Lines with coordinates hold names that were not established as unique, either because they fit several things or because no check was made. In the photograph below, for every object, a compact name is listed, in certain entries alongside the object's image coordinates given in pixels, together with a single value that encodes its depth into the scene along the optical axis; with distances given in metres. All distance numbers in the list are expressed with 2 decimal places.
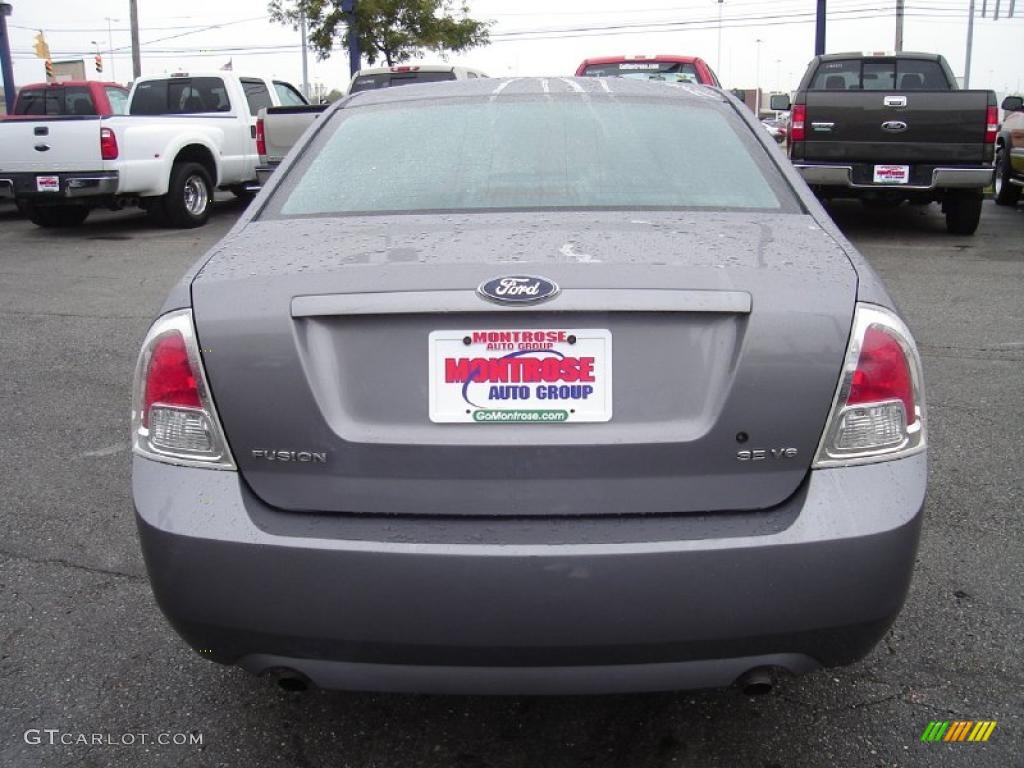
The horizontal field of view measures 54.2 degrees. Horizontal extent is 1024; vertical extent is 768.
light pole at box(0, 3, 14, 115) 20.64
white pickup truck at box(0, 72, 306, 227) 11.84
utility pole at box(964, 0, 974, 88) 48.96
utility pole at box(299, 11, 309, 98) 51.07
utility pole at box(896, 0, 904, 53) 35.94
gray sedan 1.98
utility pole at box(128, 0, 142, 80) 32.03
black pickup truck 10.31
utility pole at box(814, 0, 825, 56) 19.62
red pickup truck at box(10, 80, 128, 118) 14.13
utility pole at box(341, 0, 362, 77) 20.23
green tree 29.17
